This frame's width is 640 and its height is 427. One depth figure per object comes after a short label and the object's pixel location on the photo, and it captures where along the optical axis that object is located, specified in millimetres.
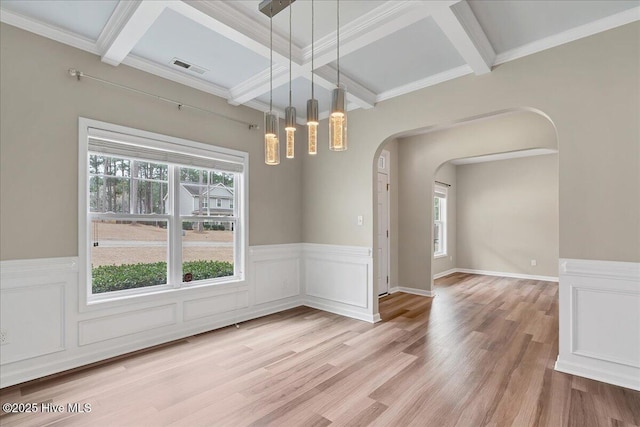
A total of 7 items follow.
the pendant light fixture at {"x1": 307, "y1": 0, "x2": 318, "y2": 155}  1921
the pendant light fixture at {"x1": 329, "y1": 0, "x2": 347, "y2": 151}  1812
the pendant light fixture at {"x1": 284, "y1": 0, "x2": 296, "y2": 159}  1994
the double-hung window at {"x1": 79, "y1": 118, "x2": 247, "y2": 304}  2973
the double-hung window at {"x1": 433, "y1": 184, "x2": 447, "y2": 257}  7430
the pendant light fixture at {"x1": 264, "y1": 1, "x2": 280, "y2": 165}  2002
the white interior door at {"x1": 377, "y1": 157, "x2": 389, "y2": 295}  5426
